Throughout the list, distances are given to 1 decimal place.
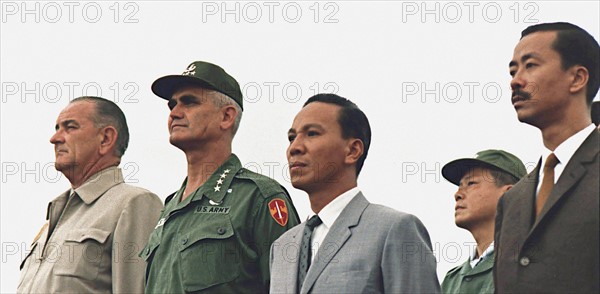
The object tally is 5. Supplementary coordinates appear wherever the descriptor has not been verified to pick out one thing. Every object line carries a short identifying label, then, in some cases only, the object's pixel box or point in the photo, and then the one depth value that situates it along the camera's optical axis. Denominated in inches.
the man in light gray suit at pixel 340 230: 241.1
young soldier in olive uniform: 323.3
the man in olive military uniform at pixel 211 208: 271.4
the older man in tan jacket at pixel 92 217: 292.8
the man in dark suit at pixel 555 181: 208.1
